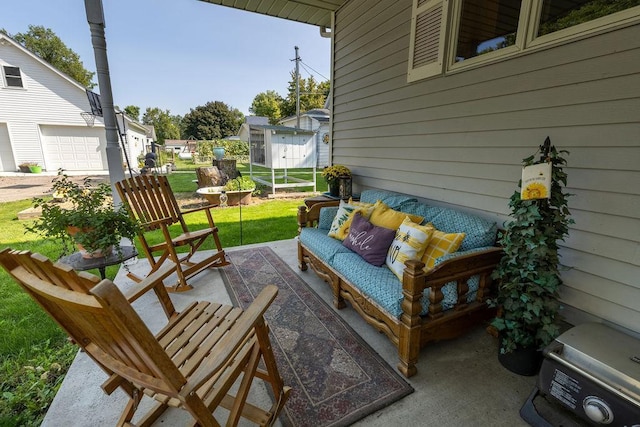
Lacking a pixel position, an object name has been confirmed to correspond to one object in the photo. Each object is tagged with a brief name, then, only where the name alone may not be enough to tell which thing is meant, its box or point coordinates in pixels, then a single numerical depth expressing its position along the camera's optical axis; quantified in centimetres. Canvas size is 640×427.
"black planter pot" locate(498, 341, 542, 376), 167
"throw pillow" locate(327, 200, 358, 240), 273
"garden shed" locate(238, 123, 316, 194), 720
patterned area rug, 146
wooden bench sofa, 160
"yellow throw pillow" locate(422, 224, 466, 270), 197
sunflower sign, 147
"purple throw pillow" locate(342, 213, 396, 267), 216
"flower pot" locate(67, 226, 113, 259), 198
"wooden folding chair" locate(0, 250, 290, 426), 74
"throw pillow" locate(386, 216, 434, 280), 195
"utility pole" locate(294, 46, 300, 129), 1550
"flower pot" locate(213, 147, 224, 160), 969
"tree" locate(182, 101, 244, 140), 3297
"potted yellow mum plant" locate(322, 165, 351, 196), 376
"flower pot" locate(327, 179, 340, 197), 382
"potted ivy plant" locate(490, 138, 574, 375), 152
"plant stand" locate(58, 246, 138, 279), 195
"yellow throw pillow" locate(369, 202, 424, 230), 237
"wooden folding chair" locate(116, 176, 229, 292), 268
